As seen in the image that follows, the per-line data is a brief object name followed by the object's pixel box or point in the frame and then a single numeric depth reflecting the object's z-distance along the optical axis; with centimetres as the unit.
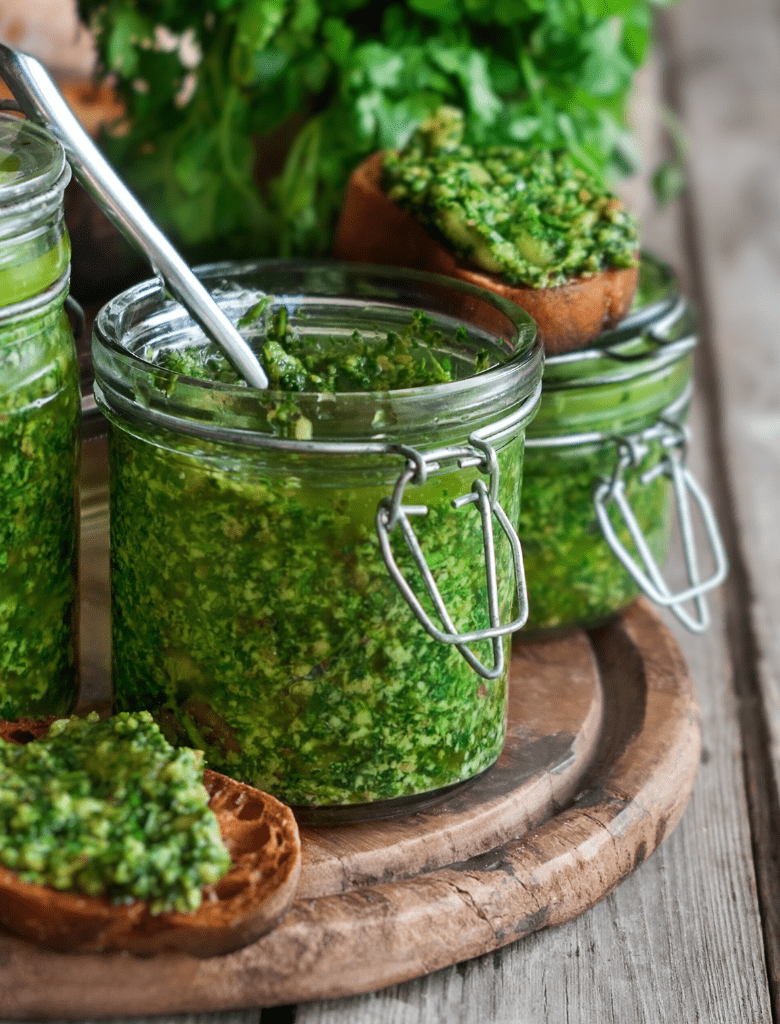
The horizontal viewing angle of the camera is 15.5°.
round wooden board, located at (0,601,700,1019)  59
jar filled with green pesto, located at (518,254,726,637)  69
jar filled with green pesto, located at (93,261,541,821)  60
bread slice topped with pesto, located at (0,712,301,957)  57
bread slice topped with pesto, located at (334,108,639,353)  67
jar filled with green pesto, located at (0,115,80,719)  60
